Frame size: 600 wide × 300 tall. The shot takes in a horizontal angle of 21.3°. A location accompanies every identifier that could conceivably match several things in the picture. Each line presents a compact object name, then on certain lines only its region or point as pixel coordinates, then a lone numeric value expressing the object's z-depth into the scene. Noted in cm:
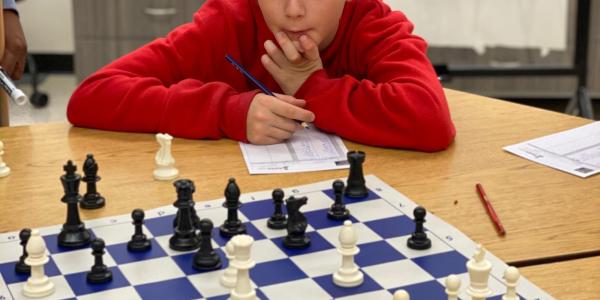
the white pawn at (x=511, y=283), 148
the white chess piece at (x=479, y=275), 150
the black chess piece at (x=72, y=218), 164
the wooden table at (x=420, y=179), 171
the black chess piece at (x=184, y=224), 162
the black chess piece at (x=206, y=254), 157
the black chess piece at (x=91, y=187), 176
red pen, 170
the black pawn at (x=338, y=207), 171
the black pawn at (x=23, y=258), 157
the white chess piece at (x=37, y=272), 152
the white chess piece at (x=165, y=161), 186
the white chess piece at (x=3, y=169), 188
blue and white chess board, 153
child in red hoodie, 200
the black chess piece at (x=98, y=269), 155
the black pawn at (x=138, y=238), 162
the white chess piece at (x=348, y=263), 154
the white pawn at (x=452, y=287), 147
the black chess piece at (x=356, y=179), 179
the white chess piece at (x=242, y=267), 148
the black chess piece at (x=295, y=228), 163
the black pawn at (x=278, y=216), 168
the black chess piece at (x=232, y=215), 166
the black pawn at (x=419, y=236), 163
